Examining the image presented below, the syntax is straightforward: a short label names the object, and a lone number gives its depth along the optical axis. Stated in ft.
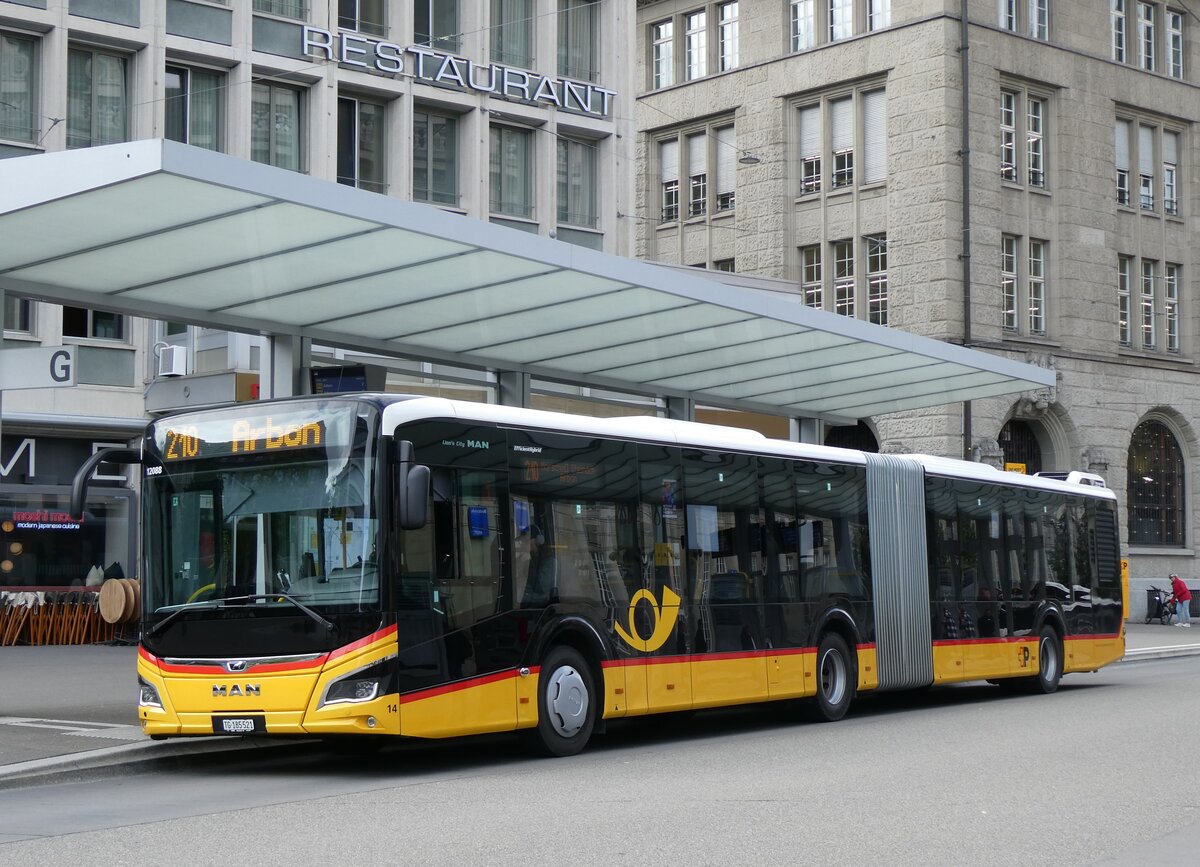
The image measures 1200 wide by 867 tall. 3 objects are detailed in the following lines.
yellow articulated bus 38.91
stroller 145.28
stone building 135.95
